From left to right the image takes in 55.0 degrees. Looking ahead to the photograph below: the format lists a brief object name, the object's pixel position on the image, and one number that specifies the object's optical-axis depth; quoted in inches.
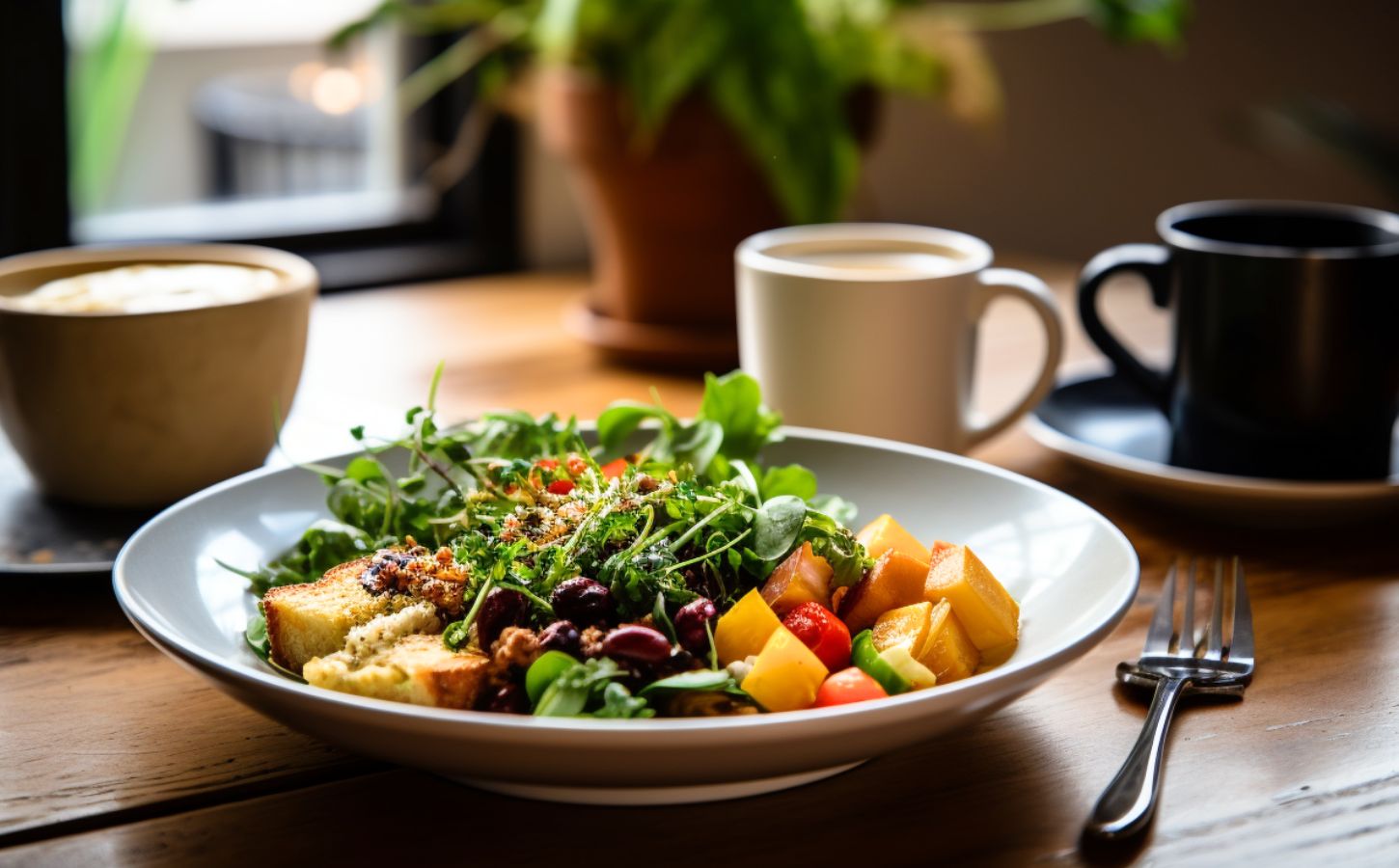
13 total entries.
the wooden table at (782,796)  28.4
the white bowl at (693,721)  24.5
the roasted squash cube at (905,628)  32.4
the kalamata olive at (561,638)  30.1
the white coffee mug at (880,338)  50.1
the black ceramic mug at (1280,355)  46.8
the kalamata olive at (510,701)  29.6
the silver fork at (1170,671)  29.0
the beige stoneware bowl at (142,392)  43.6
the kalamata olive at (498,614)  32.1
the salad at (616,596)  29.7
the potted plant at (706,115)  66.6
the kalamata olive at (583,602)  31.9
